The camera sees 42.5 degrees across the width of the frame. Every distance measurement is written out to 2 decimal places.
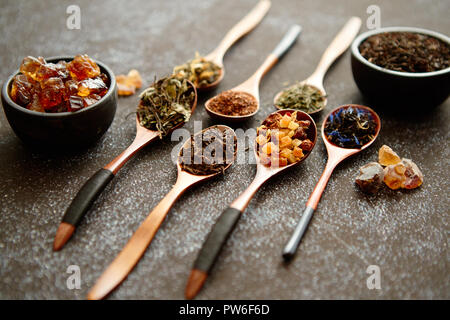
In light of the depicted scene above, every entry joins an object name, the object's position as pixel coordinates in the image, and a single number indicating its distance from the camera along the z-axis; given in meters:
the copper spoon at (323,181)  0.39
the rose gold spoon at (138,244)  0.37
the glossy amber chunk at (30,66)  0.43
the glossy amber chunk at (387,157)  0.45
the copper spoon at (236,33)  0.54
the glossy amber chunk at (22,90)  0.42
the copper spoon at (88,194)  0.39
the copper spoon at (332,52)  0.53
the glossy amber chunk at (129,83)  0.52
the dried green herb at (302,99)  0.50
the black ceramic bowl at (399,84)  0.47
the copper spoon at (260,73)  0.48
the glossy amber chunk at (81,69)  0.44
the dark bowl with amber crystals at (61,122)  0.41
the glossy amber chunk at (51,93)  0.42
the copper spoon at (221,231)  0.37
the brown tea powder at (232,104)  0.49
